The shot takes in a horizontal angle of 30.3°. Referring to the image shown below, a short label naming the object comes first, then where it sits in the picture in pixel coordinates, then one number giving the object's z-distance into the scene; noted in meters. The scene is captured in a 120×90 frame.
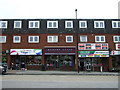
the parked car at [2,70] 26.95
